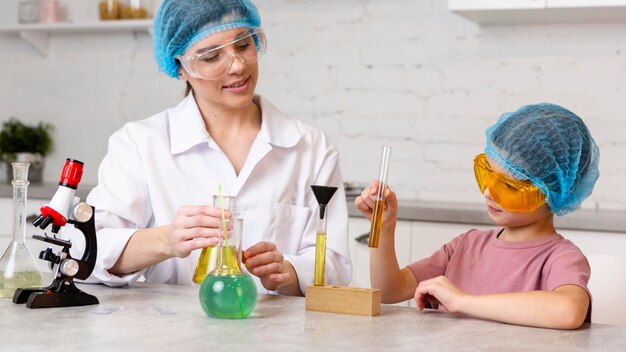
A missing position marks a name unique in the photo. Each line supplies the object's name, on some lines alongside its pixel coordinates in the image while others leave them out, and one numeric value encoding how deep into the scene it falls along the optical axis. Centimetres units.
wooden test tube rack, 164
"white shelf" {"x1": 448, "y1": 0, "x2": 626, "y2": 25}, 321
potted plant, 429
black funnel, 167
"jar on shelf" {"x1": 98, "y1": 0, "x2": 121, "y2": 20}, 414
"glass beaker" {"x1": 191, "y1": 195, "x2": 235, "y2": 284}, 182
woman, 211
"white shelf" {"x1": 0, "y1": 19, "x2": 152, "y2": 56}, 408
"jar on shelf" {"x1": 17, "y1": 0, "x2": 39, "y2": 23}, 427
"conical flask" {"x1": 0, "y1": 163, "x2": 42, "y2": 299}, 172
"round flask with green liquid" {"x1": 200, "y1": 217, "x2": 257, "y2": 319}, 156
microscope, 166
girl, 182
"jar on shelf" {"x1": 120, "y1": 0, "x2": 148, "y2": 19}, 410
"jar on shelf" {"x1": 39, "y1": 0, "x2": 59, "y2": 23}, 427
